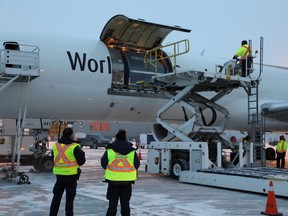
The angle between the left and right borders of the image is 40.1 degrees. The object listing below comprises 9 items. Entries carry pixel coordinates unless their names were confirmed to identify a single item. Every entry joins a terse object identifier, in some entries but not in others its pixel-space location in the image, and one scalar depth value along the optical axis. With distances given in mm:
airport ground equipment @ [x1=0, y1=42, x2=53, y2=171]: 10859
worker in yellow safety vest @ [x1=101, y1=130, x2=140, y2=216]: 5789
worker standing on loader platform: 12255
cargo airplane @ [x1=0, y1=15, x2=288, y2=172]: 11469
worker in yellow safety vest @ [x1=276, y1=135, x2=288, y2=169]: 16352
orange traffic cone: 6840
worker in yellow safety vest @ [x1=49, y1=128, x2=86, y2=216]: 6137
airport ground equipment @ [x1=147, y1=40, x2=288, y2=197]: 10742
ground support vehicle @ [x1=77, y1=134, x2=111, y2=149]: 41625
